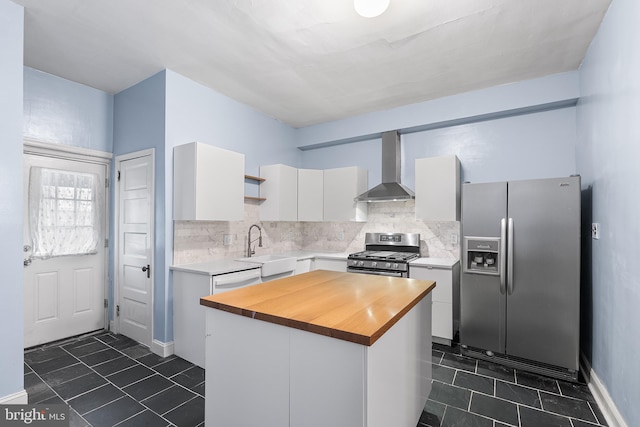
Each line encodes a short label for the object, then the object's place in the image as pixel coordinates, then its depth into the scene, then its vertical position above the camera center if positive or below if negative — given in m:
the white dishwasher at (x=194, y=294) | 2.81 -0.78
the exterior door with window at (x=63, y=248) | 3.12 -0.37
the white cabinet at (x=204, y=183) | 3.02 +0.33
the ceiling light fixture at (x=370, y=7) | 1.91 +1.32
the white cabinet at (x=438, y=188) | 3.58 +0.33
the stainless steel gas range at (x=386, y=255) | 3.65 -0.51
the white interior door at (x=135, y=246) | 3.24 -0.36
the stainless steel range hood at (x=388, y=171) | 4.09 +0.63
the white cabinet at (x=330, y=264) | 4.12 -0.67
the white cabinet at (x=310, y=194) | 4.54 +0.32
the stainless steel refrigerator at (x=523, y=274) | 2.69 -0.54
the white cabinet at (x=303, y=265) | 4.00 -0.67
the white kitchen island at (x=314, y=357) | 1.22 -0.65
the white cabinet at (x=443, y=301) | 3.35 -0.95
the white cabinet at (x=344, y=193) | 4.37 +0.33
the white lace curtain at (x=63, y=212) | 3.13 +0.02
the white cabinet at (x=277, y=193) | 4.23 +0.31
